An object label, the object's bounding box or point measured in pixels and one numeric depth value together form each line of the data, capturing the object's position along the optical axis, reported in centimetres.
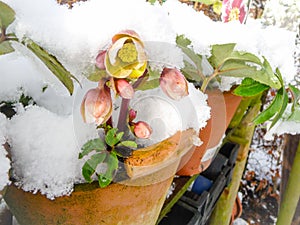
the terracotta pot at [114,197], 35
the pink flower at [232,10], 53
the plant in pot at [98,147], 32
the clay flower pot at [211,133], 48
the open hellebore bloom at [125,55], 28
